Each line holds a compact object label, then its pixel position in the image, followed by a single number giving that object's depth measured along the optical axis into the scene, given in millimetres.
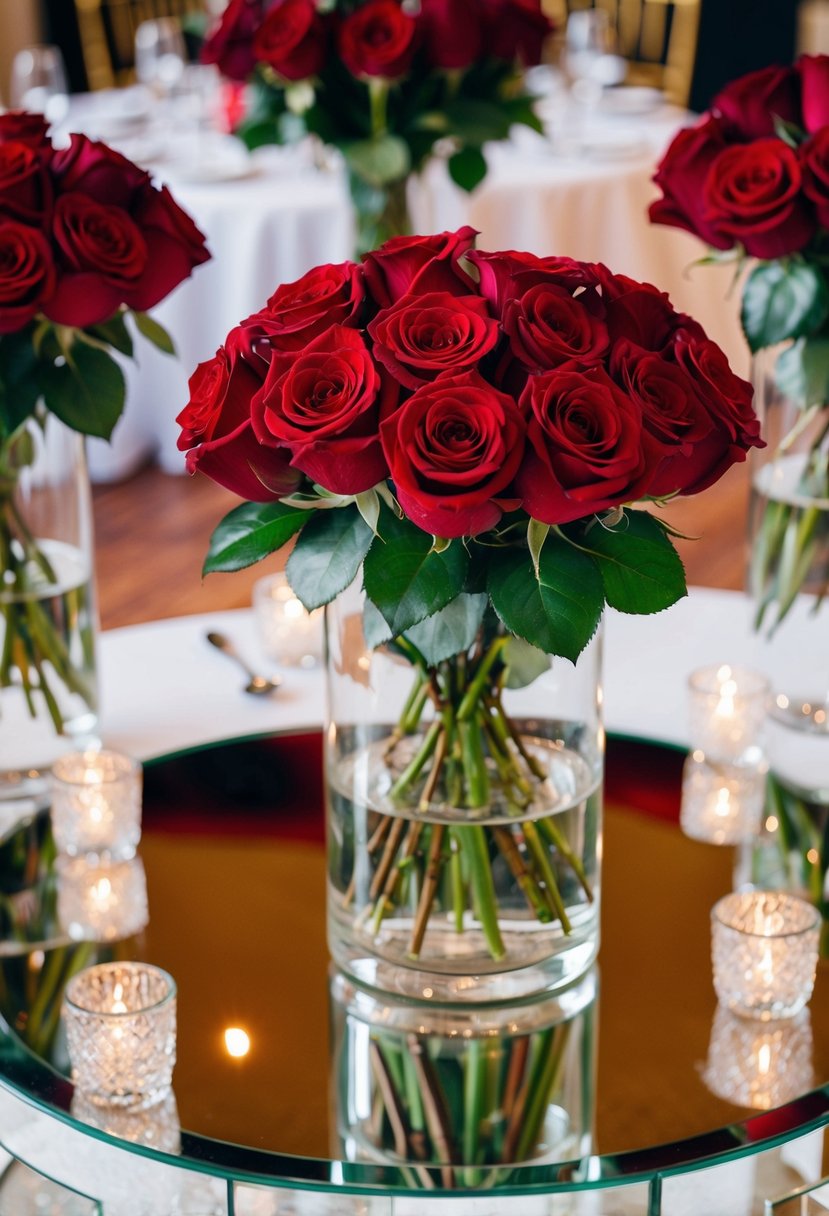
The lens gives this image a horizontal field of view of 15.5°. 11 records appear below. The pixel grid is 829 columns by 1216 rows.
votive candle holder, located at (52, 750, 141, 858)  2060
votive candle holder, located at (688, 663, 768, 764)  2199
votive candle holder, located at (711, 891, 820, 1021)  1876
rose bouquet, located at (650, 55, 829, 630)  2112
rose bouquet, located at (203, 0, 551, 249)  3033
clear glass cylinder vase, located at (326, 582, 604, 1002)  1848
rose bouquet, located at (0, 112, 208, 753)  2013
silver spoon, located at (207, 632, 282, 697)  2335
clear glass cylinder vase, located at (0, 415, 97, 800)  2178
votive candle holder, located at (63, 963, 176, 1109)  1815
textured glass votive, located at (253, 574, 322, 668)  2351
